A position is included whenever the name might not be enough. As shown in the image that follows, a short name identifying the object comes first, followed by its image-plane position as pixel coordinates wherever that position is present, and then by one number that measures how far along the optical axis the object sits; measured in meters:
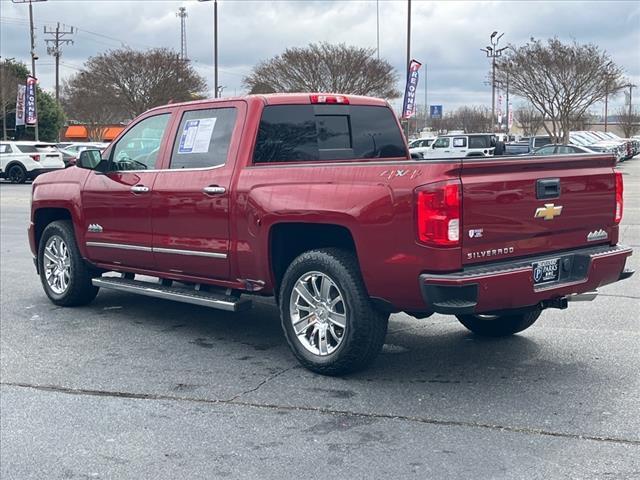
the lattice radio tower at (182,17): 87.84
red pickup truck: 5.15
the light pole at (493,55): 45.83
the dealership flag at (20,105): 46.66
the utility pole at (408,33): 35.53
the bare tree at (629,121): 79.81
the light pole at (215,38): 41.19
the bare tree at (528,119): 68.44
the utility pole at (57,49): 67.06
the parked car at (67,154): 36.84
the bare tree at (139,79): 52.97
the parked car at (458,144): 36.25
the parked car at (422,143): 41.34
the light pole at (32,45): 49.84
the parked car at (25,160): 32.75
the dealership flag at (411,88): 35.59
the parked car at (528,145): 36.59
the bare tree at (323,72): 47.53
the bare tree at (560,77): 40.94
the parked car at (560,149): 28.30
